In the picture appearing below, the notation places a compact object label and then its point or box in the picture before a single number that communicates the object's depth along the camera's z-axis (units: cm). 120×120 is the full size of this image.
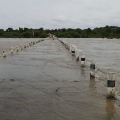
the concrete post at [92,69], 772
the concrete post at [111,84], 539
